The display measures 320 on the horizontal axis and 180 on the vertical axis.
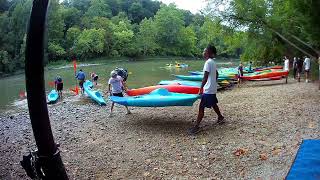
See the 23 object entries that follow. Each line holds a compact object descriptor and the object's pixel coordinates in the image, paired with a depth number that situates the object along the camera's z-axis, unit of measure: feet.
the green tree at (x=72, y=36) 183.98
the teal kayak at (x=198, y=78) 46.57
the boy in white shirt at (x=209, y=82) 17.95
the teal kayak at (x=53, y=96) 45.22
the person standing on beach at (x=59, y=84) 50.04
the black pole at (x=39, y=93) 6.21
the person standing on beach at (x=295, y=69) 53.01
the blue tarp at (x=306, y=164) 10.41
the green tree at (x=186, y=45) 221.79
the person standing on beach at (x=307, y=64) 42.96
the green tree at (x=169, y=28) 219.71
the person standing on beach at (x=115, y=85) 27.04
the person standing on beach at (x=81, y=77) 51.73
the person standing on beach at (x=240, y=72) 49.91
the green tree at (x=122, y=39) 195.27
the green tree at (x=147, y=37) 204.45
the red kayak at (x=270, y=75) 48.19
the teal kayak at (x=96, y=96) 38.37
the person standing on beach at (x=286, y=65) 51.34
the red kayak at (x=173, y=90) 29.74
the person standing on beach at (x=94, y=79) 65.96
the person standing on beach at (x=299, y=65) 50.63
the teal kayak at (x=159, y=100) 21.33
